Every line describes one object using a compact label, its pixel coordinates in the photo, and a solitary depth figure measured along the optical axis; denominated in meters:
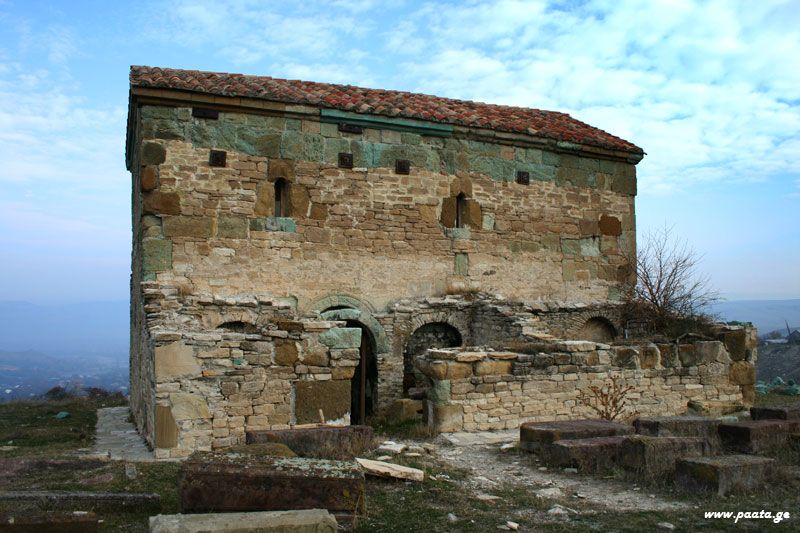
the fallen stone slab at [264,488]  5.00
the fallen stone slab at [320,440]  7.33
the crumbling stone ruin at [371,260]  9.14
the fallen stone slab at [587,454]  6.98
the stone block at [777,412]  8.52
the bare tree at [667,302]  14.17
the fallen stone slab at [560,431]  7.68
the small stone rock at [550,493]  6.21
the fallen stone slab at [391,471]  6.38
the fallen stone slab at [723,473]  5.83
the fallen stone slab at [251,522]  4.21
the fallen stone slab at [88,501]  5.25
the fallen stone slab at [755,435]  7.43
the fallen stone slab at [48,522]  4.27
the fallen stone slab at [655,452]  6.51
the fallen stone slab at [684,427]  7.84
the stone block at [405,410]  11.12
